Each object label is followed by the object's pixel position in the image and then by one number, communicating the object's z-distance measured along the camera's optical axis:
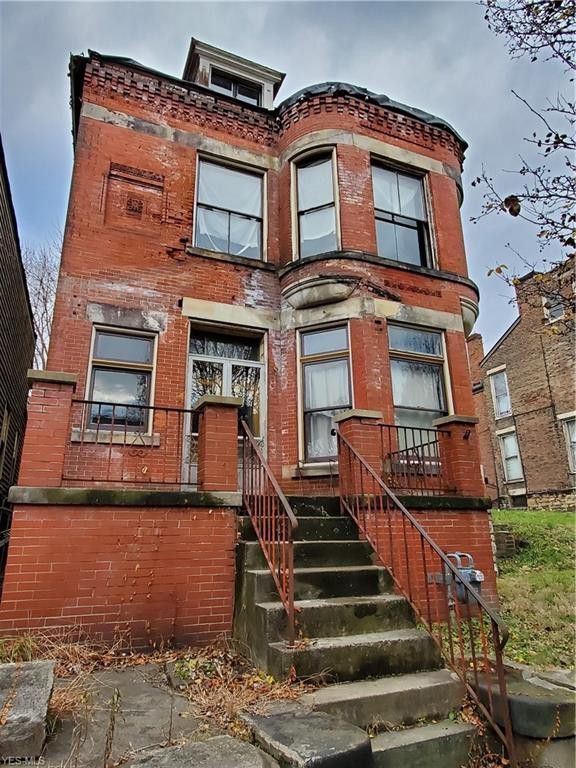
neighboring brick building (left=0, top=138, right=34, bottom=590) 8.85
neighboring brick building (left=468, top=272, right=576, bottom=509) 19.53
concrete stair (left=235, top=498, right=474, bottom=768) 3.33
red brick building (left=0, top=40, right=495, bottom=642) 5.23
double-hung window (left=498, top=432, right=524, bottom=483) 21.72
